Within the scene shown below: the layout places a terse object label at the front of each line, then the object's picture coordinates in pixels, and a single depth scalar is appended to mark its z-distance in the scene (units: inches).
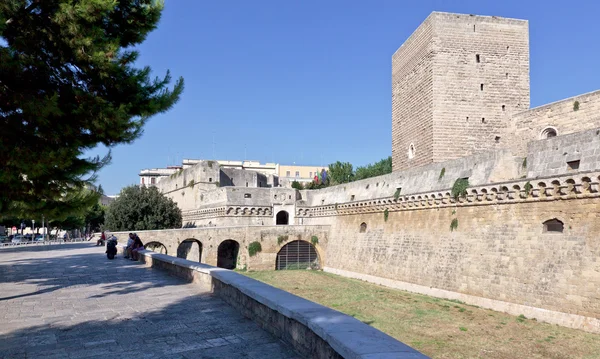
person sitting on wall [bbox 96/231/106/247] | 1083.5
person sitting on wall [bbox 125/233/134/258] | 593.3
